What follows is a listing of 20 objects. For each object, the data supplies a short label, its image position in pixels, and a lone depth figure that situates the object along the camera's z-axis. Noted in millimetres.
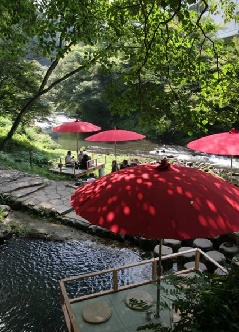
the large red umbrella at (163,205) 3021
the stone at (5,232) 8608
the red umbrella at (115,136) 12117
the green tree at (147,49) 5156
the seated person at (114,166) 13039
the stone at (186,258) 7379
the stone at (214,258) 7094
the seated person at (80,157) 14961
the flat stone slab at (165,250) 7617
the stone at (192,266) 6778
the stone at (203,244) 7812
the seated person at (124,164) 12955
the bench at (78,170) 14074
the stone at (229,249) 7496
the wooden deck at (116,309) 4500
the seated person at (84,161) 14508
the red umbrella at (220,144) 8305
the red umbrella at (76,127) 13555
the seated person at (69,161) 14727
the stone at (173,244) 8133
